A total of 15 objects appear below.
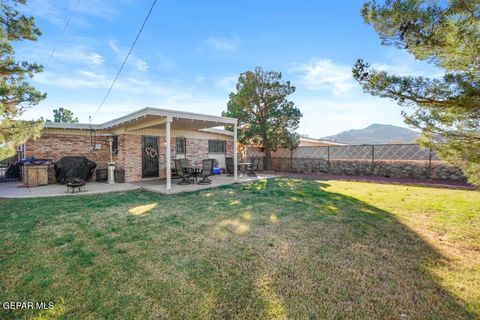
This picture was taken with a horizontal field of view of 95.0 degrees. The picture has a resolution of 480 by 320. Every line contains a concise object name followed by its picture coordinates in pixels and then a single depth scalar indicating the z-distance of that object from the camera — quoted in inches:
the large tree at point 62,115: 1237.7
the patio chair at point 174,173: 431.1
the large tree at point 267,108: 584.1
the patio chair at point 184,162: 420.7
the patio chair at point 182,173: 359.9
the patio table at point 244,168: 524.1
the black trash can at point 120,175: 391.5
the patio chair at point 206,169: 360.4
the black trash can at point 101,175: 418.6
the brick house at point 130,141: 360.2
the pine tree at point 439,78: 108.4
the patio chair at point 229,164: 464.8
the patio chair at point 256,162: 665.1
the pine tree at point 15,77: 190.7
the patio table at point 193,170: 370.0
